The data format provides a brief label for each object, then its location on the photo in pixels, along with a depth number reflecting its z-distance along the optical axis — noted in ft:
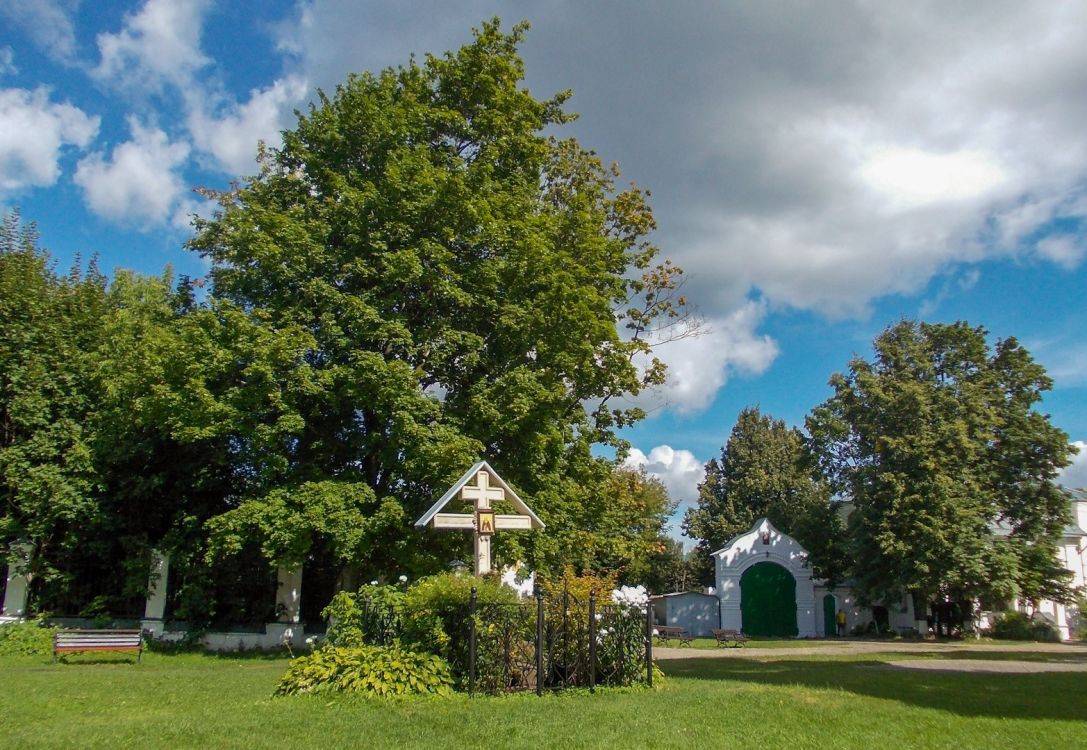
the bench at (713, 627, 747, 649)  78.02
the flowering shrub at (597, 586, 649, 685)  33.27
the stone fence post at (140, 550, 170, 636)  59.47
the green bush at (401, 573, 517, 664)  31.73
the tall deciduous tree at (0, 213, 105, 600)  56.59
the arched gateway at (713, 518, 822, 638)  104.01
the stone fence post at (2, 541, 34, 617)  58.44
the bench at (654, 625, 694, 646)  84.43
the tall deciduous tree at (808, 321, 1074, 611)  89.92
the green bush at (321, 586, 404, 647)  33.04
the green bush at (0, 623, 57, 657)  52.65
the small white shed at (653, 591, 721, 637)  106.63
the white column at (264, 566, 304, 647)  58.95
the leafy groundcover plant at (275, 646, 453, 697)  29.19
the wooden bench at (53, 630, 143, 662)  46.44
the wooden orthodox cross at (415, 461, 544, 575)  36.19
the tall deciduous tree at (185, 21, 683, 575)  50.49
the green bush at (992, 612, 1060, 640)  95.47
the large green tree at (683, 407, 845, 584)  143.54
